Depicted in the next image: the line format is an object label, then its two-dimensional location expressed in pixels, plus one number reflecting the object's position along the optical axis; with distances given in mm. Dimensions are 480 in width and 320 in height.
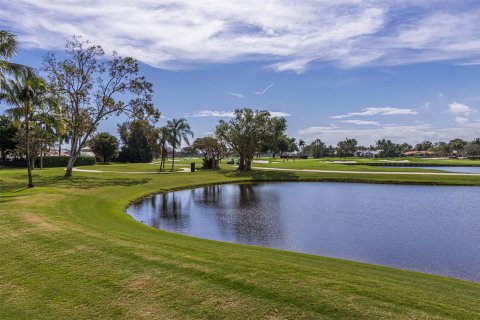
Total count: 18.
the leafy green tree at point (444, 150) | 186125
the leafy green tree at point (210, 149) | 61781
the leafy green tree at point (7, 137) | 61375
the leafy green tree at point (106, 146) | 80700
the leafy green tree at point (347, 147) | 182875
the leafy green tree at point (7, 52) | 20172
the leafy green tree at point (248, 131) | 57562
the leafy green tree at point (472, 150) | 157125
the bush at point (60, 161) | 61884
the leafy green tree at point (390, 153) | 170875
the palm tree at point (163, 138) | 60469
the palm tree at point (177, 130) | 62034
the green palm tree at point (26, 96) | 21981
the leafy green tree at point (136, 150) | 92062
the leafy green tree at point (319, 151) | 182750
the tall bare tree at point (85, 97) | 37156
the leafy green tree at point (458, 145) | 184412
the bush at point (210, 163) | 63250
